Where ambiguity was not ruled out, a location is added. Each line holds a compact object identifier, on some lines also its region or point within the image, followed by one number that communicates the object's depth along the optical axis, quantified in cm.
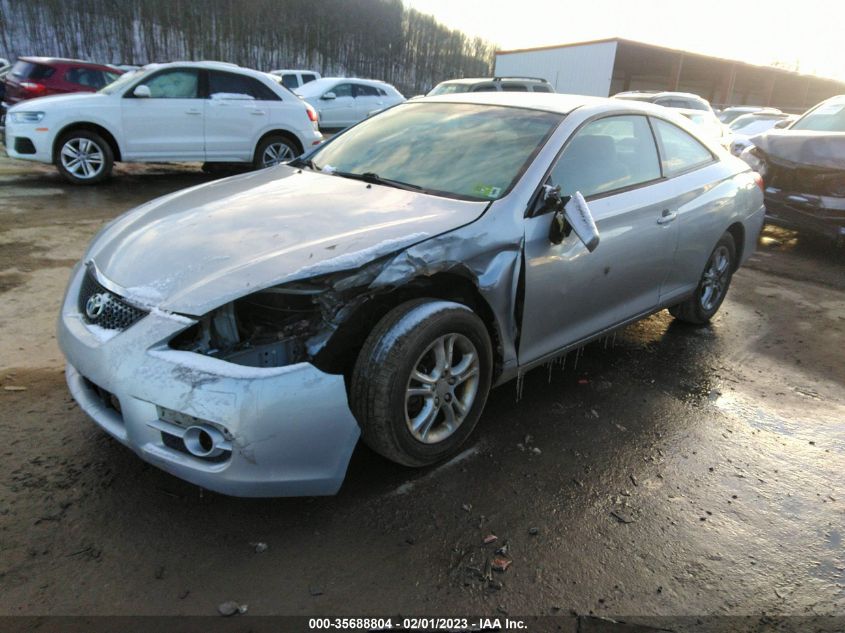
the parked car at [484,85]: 1246
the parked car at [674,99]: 1420
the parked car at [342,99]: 1543
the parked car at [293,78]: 1877
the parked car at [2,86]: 1160
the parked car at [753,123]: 1410
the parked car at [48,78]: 1024
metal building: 2730
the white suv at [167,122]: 791
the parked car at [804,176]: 653
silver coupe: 215
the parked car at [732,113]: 1816
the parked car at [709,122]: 1115
